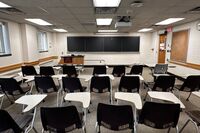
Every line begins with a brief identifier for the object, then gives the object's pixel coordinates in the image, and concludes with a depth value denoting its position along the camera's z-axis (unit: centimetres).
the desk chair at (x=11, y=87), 304
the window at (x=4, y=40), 513
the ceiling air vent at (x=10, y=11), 366
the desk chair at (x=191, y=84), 323
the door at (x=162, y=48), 837
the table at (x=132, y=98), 196
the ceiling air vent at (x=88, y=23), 588
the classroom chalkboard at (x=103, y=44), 991
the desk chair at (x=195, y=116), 198
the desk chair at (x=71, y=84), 313
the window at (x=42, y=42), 820
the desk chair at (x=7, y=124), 158
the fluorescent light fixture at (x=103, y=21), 534
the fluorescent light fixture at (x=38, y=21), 511
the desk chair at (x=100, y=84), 324
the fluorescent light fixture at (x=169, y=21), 523
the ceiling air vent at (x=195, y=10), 357
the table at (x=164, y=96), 213
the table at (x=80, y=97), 209
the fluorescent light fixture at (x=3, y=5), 325
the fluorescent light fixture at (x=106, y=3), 312
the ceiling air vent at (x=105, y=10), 363
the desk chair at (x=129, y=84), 328
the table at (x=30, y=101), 190
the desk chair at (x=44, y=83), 321
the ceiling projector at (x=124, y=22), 475
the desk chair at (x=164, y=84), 326
